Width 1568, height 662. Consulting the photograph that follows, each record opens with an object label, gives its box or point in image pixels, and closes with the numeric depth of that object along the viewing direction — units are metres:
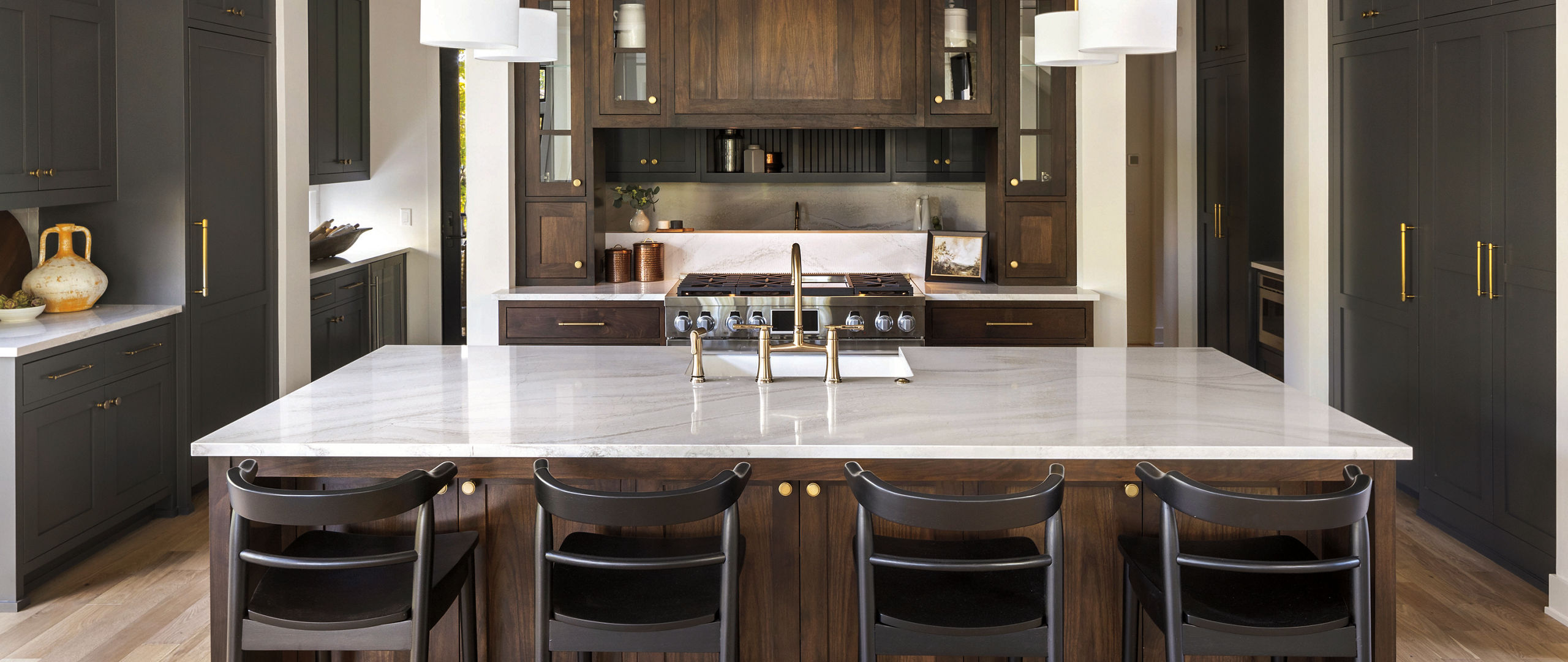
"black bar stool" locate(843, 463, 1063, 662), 2.01
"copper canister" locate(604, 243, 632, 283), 5.35
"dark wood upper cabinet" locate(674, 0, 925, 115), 5.03
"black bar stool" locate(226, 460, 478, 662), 2.04
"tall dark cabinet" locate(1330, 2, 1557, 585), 3.43
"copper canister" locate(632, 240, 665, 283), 5.42
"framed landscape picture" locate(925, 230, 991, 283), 5.34
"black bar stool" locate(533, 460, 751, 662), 2.04
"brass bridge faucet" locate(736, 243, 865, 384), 2.86
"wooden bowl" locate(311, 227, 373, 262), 5.98
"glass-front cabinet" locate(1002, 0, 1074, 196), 5.04
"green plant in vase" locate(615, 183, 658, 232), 5.58
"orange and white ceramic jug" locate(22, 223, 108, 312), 3.96
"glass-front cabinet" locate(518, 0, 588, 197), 5.10
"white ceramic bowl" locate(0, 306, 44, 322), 3.70
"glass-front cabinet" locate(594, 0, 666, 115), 5.03
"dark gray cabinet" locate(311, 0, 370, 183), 5.60
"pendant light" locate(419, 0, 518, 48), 2.67
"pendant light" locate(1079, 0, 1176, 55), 2.57
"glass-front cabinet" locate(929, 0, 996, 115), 5.04
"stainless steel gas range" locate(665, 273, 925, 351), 4.80
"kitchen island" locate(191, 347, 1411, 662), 2.23
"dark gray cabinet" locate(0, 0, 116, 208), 3.61
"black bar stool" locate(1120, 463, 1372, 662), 2.01
